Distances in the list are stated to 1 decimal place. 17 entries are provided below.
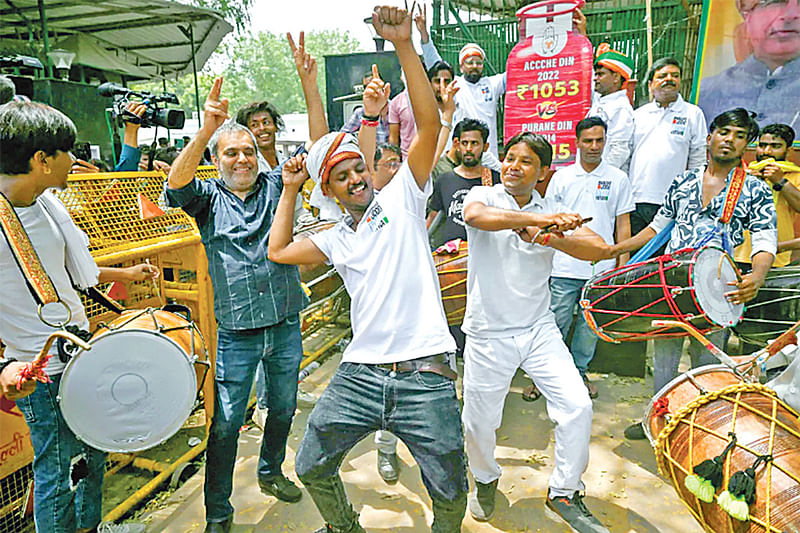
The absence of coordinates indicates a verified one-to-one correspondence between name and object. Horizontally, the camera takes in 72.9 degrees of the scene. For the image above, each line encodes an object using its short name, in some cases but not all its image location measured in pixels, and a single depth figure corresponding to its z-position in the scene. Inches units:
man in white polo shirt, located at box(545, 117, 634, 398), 158.4
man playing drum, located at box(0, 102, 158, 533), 81.7
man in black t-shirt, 174.9
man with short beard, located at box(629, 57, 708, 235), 182.9
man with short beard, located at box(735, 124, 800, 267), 146.0
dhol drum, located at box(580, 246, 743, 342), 115.5
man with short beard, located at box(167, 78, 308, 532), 111.2
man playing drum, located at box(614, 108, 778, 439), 124.3
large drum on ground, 71.9
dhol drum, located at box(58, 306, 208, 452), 85.7
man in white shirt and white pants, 110.2
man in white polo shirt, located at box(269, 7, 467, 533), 89.1
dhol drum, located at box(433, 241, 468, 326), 151.4
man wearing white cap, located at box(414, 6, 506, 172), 227.1
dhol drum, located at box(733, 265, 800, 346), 137.5
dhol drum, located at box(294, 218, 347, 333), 170.9
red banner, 228.7
